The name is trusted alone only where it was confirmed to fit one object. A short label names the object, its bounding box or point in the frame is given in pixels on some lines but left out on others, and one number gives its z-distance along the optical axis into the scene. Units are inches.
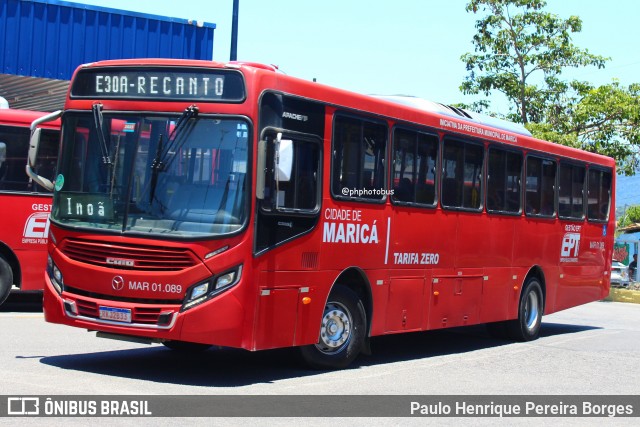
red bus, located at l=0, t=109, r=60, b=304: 633.6
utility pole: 856.9
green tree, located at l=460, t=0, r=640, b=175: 1234.0
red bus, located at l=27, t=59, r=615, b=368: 391.5
